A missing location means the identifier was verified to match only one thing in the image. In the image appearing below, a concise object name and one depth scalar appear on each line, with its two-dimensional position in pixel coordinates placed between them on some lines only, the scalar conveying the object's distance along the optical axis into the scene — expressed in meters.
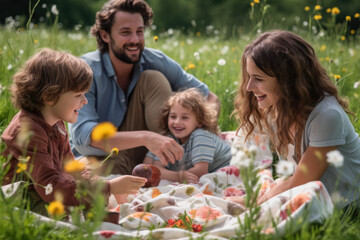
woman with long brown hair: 2.44
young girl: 3.60
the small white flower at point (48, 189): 2.22
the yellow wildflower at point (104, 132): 1.58
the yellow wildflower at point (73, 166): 1.76
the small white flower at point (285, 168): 1.84
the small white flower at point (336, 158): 1.82
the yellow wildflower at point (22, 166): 2.04
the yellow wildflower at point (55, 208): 1.76
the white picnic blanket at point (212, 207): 2.08
